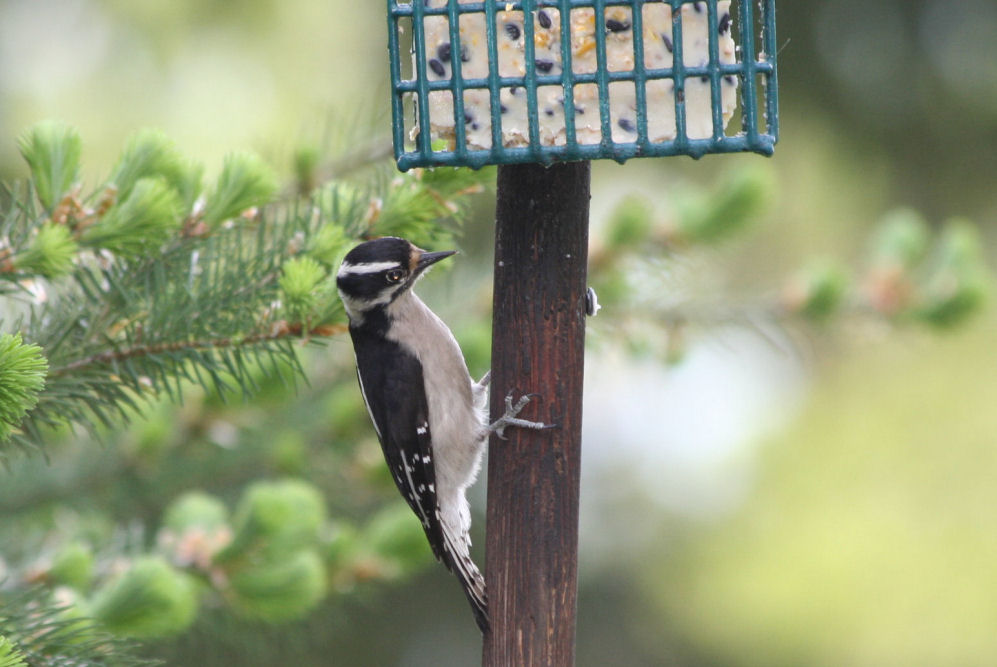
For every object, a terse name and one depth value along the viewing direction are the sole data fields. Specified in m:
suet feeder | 4.18
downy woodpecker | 5.64
